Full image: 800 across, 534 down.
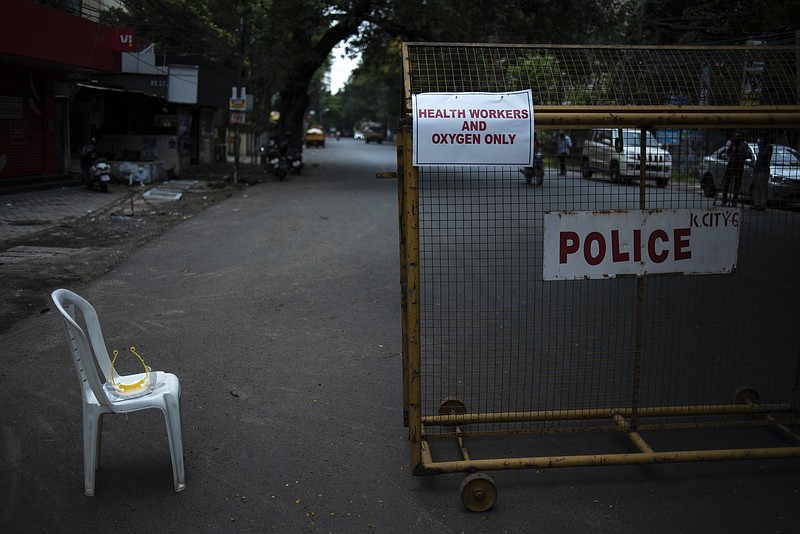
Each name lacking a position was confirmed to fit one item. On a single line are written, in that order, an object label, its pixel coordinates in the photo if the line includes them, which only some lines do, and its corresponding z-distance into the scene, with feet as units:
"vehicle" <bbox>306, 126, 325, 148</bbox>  195.70
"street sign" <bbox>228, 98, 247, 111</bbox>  73.20
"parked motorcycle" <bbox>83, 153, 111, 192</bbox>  61.46
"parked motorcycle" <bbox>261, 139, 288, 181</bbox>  80.12
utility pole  74.94
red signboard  61.36
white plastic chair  12.20
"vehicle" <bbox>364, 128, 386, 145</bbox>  264.74
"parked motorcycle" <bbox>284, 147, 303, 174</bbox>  84.43
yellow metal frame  12.26
